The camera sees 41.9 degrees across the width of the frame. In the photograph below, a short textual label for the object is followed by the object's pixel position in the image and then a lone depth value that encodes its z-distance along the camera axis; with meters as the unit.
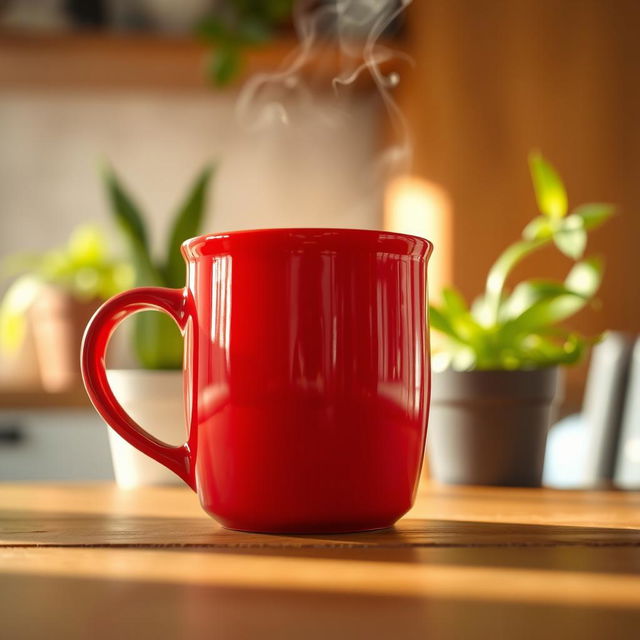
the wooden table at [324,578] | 0.24
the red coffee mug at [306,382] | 0.38
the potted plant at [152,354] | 0.64
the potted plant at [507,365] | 0.65
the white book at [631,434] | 1.27
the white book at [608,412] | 1.36
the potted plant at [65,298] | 1.82
